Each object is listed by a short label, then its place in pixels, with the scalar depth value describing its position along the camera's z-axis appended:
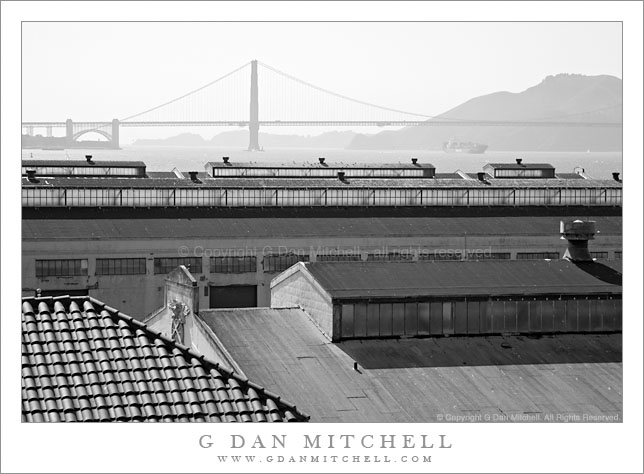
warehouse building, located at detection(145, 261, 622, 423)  51.62
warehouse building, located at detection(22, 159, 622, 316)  97.25
